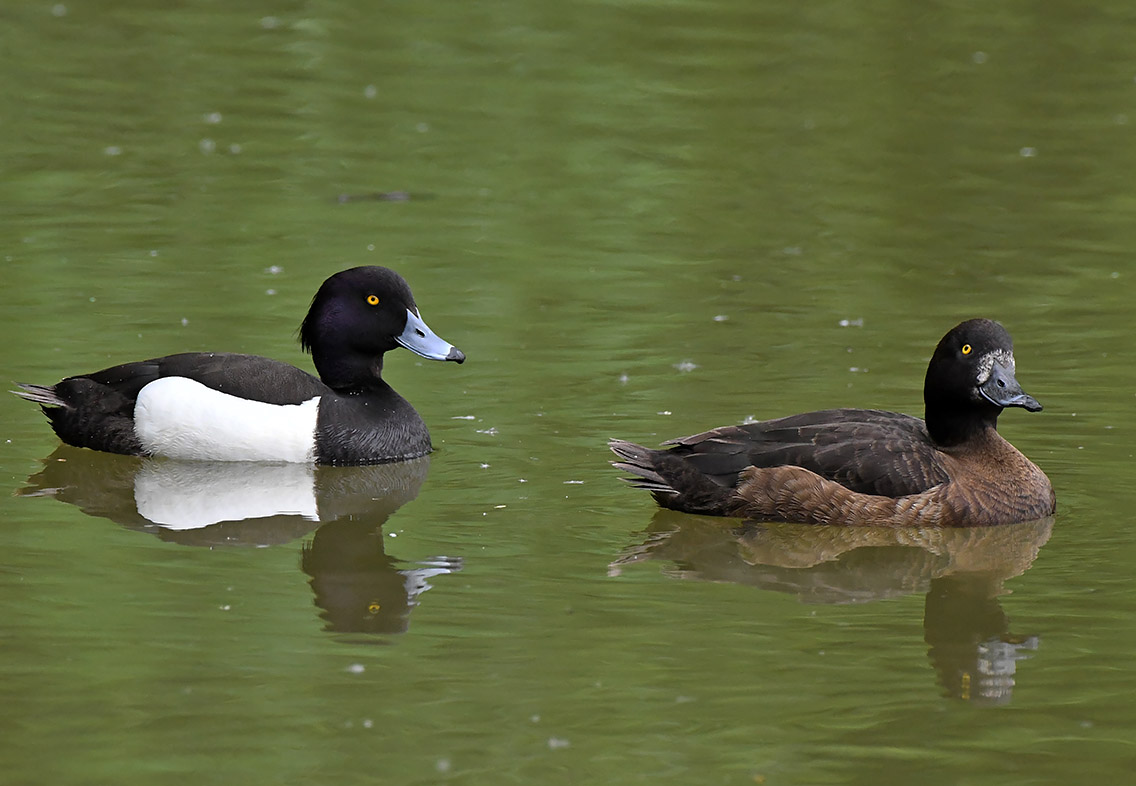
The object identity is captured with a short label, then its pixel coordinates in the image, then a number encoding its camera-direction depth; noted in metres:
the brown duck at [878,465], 18.11
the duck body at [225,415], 20.67
